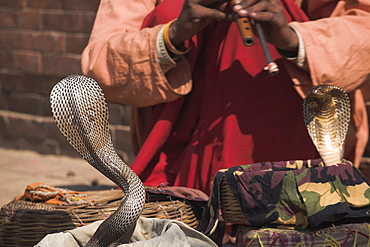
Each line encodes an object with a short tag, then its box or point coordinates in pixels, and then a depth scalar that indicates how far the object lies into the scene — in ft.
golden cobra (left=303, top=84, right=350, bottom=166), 14.69
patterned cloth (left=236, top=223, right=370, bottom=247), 13.62
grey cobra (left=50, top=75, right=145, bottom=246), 12.41
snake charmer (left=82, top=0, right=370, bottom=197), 16.14
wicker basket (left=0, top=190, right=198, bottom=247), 15.38
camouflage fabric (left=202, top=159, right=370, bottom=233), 13.66
